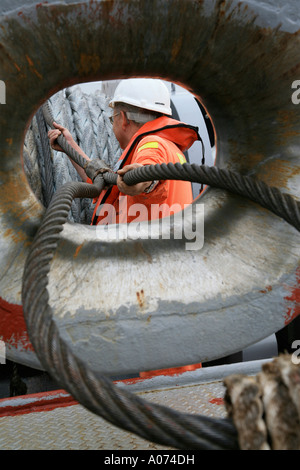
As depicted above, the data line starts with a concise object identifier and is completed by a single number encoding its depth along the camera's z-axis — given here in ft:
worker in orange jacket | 5.61
